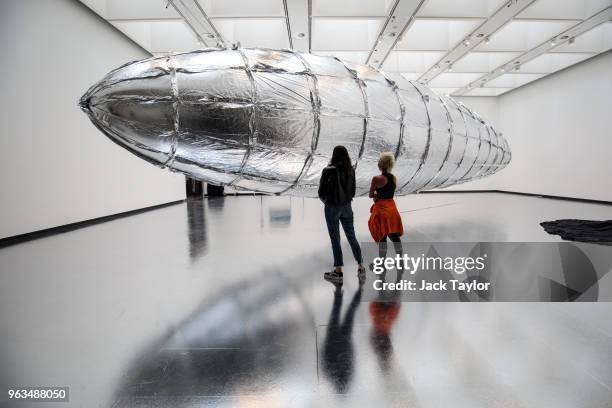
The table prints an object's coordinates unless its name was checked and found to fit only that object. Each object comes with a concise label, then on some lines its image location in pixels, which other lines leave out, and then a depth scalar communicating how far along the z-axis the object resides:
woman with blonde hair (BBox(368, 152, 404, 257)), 3.93
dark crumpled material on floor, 5.86
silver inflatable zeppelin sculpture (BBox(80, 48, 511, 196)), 2.96
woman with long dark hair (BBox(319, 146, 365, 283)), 3.57
